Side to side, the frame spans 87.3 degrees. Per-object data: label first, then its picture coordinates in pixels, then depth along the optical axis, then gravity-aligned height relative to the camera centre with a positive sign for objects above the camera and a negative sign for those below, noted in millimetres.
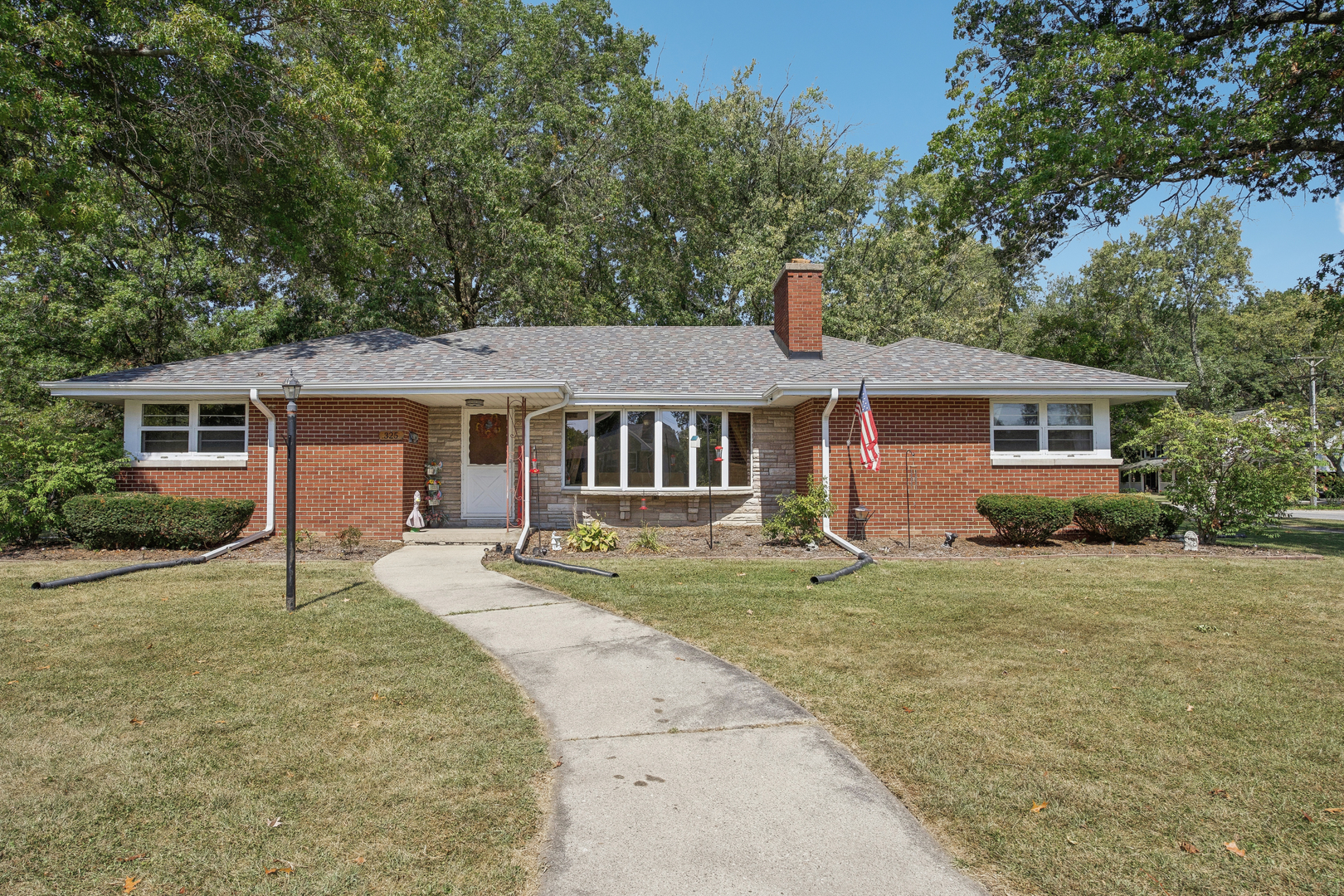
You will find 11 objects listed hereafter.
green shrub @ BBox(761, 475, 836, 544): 11781 -901
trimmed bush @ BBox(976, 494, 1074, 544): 11547 -819
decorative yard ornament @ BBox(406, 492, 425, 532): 12992 -1065
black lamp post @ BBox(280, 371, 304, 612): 6867 -270
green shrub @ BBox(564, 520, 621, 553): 11695 -1240
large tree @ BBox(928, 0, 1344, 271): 13047 +7192
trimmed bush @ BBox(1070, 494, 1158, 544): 11781 -844
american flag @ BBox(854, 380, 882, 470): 11352 +475
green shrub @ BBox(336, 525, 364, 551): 11195 -1177
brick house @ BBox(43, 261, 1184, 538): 12609 +615
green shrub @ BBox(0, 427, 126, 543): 10969 -215
